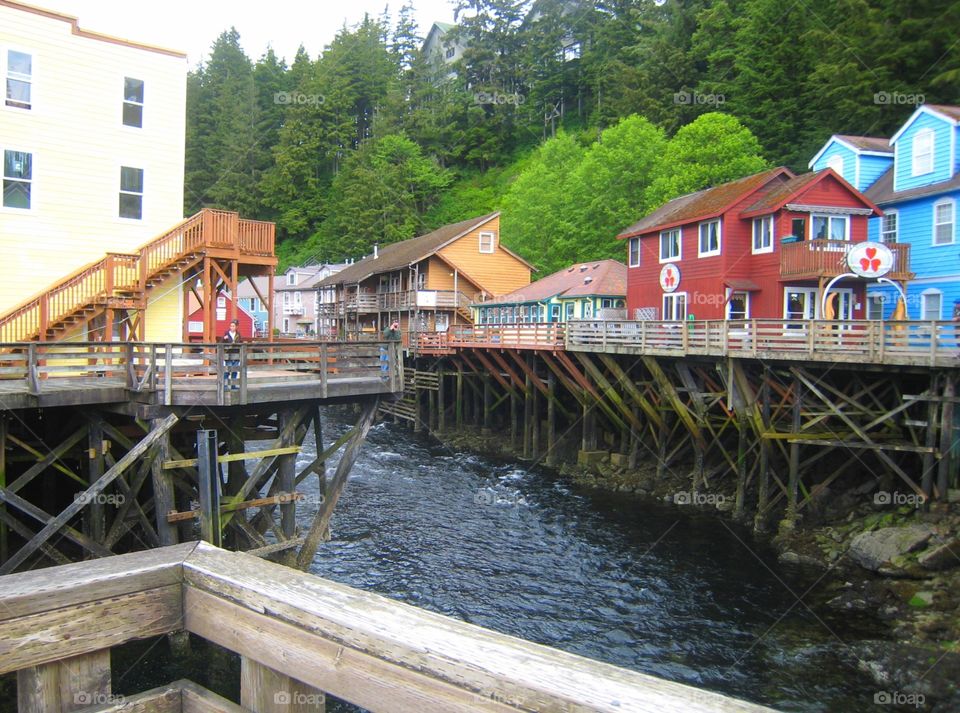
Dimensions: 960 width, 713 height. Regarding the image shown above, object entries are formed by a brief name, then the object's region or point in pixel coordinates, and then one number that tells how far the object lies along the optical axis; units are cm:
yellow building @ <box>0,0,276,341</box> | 1542
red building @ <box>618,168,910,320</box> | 2502
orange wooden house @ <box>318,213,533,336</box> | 4588
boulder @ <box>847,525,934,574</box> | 1430
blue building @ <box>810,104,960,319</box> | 2612
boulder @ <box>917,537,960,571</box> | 1359
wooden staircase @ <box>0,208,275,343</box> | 1508
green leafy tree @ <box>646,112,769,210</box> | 3769
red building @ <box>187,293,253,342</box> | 3077
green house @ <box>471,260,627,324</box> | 3522
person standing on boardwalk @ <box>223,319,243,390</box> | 1123
